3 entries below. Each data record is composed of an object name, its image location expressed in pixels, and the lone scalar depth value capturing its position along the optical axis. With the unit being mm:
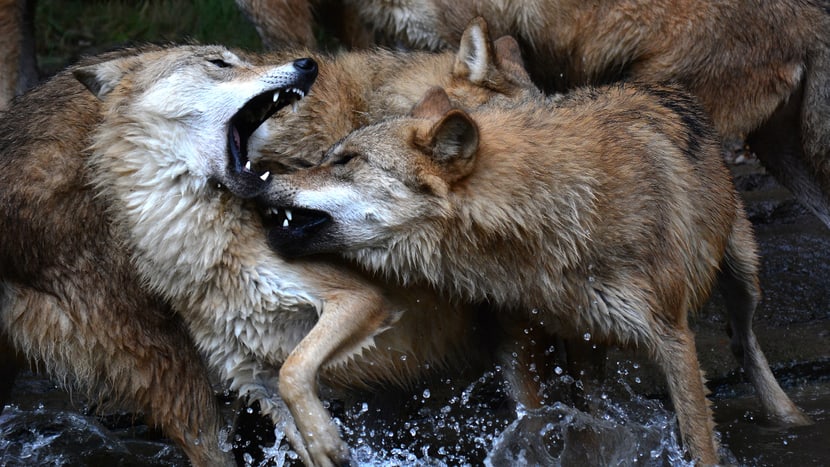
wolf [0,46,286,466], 9992
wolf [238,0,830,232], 13305
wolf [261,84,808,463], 9578
